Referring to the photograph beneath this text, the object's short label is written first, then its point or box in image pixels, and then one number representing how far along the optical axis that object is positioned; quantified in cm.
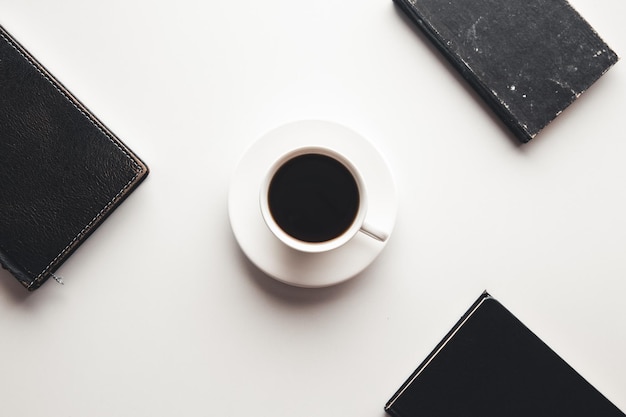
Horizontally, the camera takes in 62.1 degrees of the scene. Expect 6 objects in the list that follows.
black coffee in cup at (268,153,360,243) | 63
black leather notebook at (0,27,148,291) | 68
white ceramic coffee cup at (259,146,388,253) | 61
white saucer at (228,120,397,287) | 66
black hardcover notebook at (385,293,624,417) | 69
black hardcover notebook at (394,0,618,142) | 70
